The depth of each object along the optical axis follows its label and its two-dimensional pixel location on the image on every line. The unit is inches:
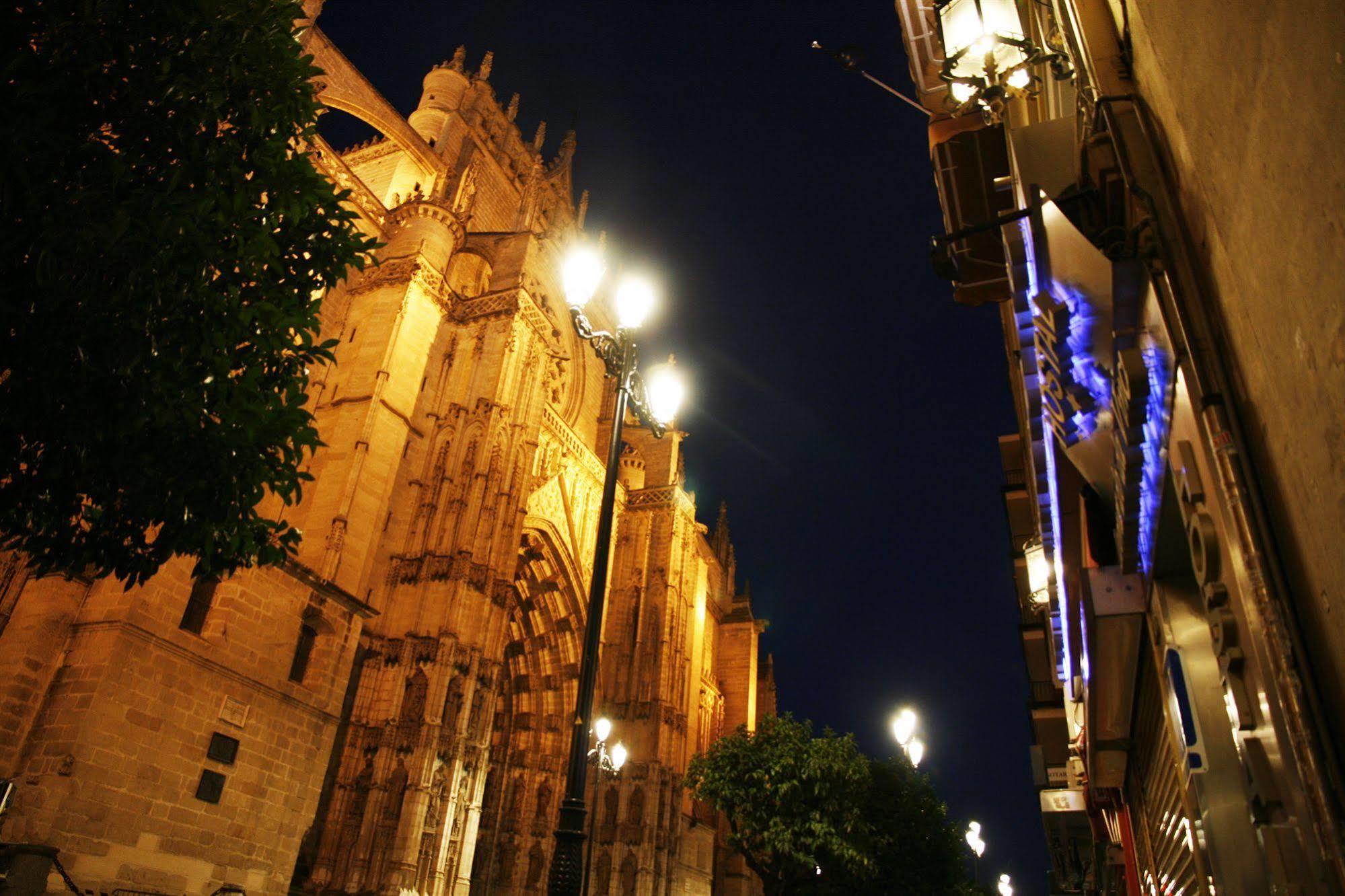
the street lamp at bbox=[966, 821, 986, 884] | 959.0
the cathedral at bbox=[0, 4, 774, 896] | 449.1
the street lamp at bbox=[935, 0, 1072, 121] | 235.0
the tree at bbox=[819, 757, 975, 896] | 890.1
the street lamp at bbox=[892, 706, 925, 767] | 650.2
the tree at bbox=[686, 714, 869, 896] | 840.9
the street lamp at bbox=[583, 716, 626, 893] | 749.3
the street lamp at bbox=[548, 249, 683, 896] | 228.4
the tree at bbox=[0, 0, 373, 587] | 218.2
